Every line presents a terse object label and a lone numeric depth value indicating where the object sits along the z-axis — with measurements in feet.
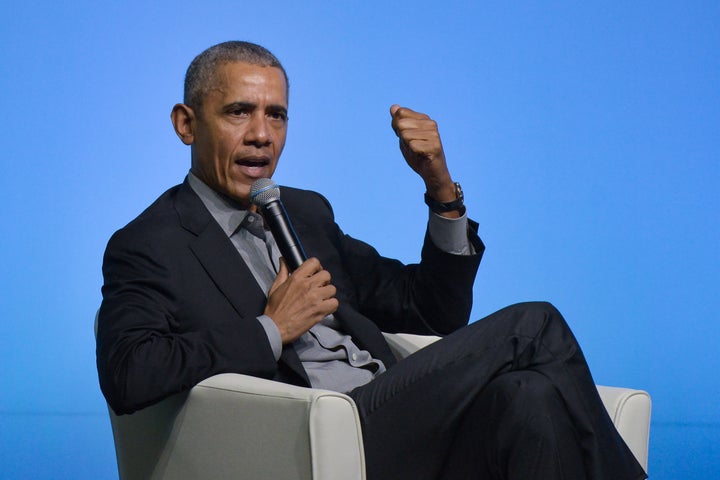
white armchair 40.85
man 41.09
